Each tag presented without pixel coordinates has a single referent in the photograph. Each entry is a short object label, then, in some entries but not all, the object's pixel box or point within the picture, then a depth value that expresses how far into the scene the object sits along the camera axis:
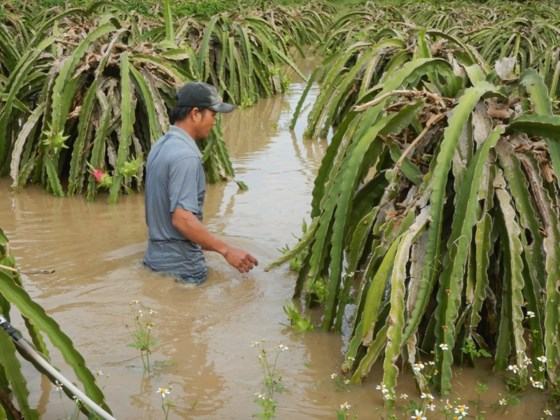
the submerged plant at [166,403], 3.17
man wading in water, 4.36
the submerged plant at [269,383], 3.16
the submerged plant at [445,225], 3.37
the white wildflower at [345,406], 3.11
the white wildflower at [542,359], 3.22
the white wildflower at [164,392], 3.02
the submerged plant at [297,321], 3.97
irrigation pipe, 2.51
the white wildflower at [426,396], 3.05
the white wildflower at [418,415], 2.87
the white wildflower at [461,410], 2.84
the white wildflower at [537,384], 3.19
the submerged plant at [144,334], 3.61
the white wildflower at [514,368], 3.27
